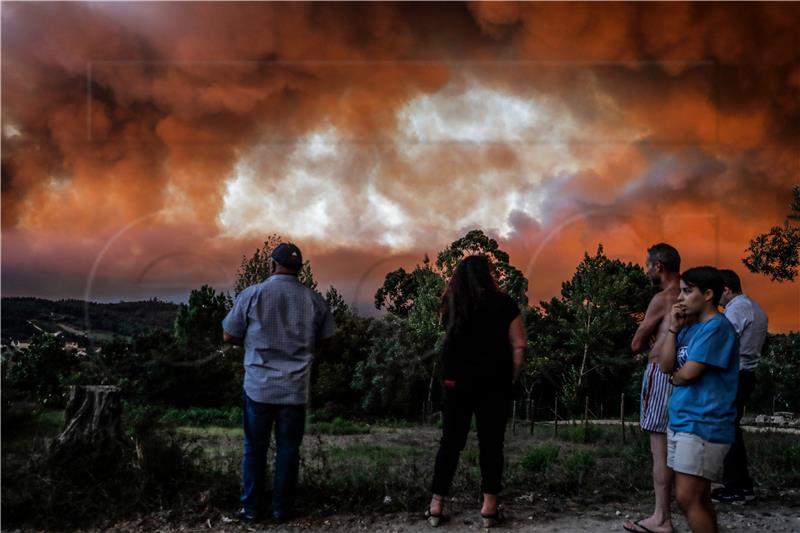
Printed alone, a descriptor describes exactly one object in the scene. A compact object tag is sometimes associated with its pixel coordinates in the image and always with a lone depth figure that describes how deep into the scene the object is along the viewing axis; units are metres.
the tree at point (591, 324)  29.31
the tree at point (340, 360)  22.78
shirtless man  3.87
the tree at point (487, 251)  21.33
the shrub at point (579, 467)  5.05
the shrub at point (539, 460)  5.86
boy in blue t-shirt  2.98
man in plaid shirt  4.17
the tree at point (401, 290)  26.17
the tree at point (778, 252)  13.41
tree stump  4.43
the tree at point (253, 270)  18.48
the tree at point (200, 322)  22.48
